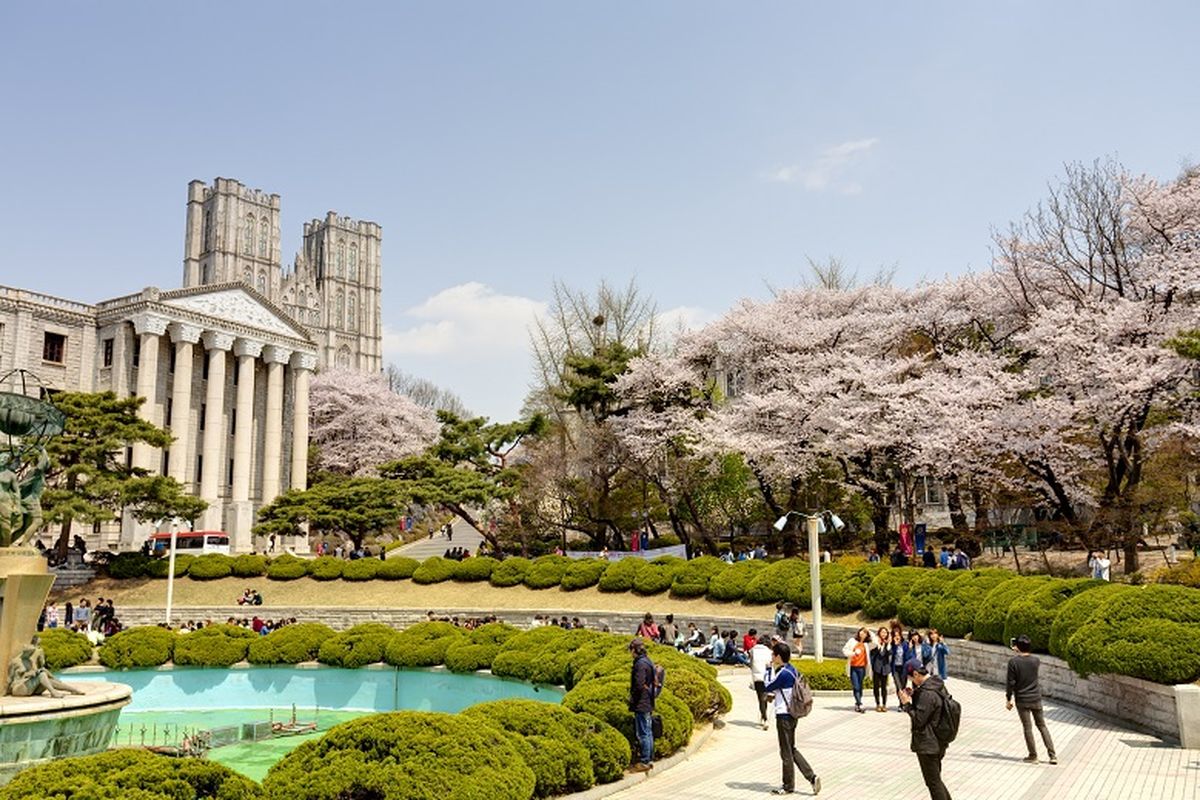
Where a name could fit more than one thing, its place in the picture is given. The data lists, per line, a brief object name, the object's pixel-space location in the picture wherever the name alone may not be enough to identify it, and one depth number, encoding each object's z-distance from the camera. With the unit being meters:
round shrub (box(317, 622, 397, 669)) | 25.62
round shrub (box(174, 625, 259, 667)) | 25.86
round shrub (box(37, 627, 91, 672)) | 25.08
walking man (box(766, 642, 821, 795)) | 10.23
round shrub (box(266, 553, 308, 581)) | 39.97
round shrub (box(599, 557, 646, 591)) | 33.00
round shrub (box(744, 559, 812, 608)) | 28.02
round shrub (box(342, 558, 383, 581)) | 39.28
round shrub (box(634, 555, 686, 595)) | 32.16
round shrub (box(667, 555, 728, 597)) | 30.83
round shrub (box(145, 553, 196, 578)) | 40.69
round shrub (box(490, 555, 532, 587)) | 36.34
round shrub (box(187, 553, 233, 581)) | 40.28
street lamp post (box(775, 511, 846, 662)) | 19.34
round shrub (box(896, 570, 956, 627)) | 22.59
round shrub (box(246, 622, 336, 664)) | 26.14
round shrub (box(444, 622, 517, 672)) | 23.81
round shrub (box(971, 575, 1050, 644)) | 19.16
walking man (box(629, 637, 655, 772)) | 11.45
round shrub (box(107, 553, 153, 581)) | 40.50
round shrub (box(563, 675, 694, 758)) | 11.80
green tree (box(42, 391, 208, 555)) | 38.94
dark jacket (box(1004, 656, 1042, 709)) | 11.41
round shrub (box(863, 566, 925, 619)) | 24.27
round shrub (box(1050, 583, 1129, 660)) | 15.21
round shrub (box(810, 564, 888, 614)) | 25.36
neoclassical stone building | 55.75
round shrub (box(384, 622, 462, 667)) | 24.97
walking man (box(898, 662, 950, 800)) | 8.60
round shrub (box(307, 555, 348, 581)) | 39.66
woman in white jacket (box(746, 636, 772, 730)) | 14.81
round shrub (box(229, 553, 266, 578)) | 40.38
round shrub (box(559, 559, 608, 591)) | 34.50
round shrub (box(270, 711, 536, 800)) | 7.89
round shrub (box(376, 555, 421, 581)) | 39.06
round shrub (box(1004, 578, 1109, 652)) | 17.02
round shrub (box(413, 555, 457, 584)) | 37.97
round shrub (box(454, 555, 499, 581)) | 37.62
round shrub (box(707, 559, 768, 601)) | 29.38
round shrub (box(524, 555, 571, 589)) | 35.34
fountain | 12.66
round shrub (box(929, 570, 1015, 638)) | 21.05
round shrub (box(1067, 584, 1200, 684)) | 12.72
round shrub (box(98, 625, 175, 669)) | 25.52
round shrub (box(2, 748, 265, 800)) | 6.99
